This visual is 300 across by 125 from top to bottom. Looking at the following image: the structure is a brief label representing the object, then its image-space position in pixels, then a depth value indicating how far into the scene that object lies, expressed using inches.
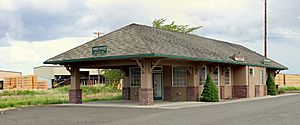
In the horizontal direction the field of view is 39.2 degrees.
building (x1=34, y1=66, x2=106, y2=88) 2640.3
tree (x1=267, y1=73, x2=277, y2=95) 1407.5
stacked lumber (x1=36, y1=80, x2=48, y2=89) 2047.4
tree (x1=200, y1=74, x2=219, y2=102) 963.8
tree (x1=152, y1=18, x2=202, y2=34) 1615.4
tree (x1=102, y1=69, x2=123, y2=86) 1544.0
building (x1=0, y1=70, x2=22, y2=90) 2664.9
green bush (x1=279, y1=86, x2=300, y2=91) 1815.9
